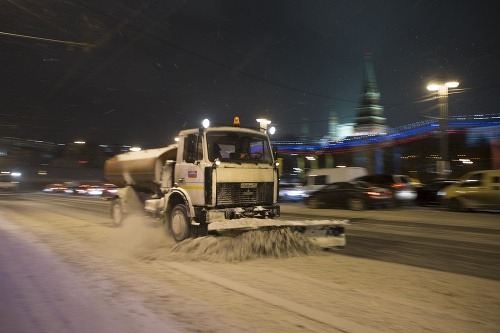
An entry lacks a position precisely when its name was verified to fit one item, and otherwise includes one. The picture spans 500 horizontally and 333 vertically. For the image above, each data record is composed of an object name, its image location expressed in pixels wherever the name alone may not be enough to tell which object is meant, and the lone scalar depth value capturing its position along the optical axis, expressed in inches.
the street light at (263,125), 419.2
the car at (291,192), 1264.4
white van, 1103.0
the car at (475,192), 695.7
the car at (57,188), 2151.8
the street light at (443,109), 1016.1
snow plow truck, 349.7
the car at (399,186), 834.2
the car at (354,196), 768.9
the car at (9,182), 1850.4
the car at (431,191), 933.2
